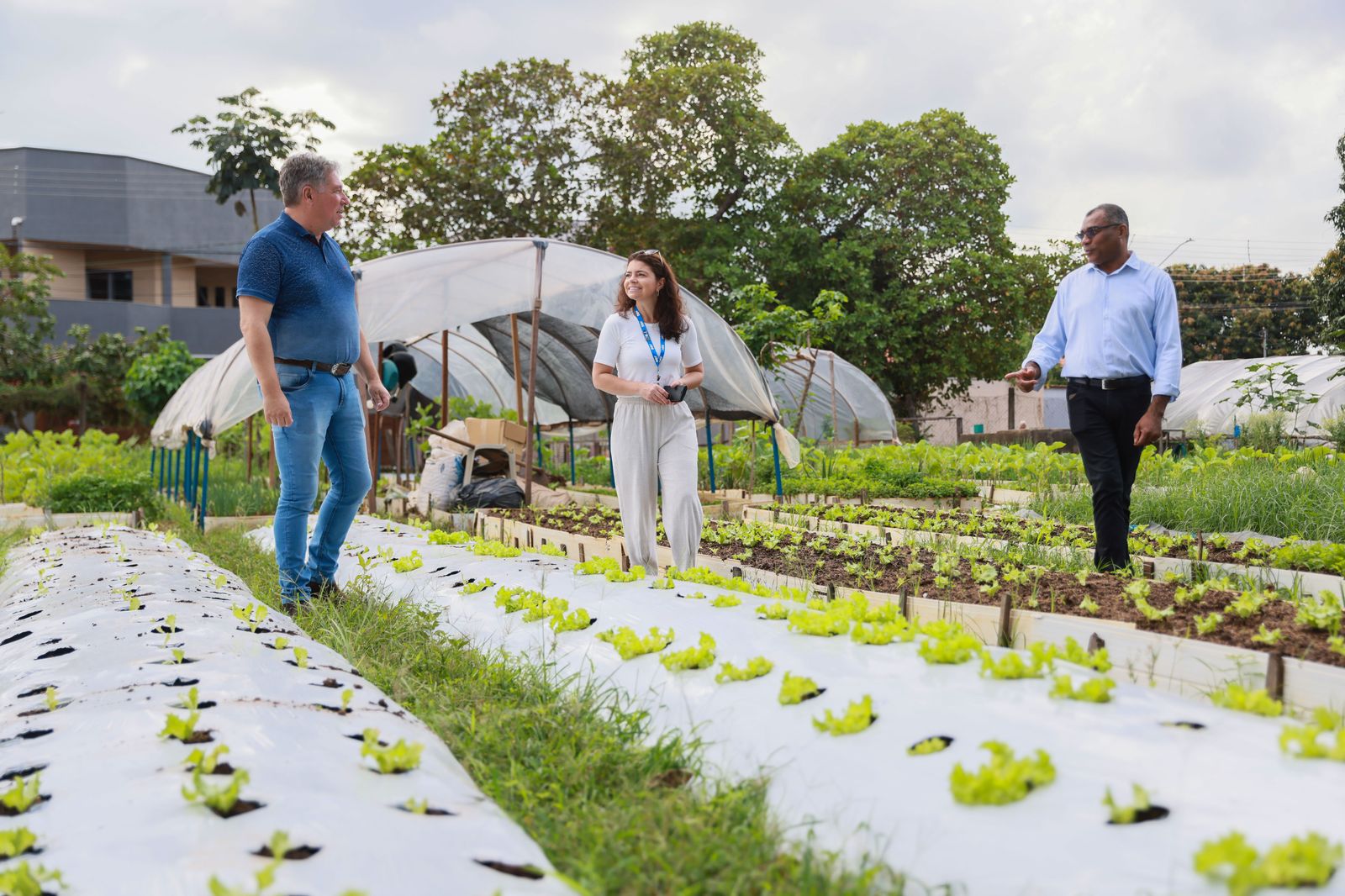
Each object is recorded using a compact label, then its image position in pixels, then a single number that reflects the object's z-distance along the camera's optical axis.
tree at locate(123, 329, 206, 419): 18.30
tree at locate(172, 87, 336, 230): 22.80
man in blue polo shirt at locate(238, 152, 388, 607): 3.57
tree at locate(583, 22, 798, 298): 19.02
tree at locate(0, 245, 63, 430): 20.47
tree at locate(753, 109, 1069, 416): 20.77
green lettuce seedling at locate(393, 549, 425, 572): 4.21
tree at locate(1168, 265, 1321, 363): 34.09
